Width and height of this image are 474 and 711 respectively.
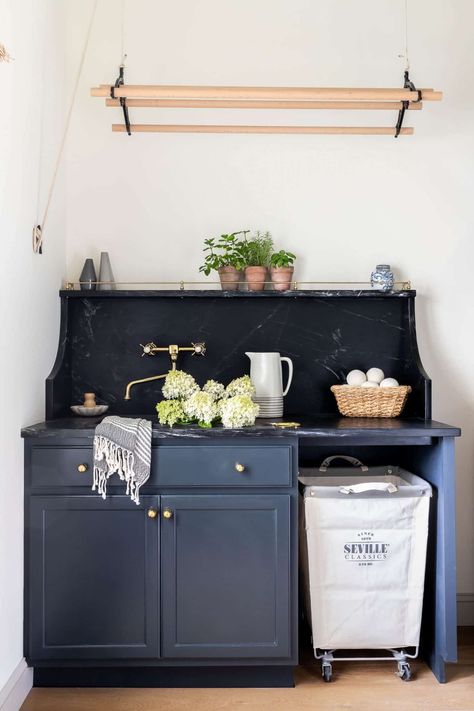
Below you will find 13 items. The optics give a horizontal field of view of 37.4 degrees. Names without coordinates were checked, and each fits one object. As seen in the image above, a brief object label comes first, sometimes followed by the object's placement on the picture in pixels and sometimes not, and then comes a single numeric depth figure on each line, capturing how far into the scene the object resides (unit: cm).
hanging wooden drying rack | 263
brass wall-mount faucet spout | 302
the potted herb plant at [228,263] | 299
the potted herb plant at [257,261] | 298
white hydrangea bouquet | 252
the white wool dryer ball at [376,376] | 295
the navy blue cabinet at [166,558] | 246
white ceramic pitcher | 289
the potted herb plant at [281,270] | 296
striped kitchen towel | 243
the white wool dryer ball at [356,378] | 295
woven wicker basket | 284
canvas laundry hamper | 255
